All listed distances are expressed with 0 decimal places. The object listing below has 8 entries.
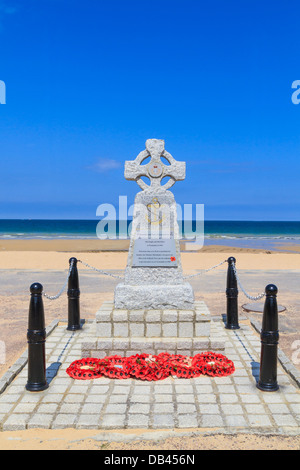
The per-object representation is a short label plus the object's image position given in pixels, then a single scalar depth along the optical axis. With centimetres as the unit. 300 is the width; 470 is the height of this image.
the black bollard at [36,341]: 454
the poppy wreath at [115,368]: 505
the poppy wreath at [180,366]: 508
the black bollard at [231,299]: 713
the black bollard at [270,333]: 450
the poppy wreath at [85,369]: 505
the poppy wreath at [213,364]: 513
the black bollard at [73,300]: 707
